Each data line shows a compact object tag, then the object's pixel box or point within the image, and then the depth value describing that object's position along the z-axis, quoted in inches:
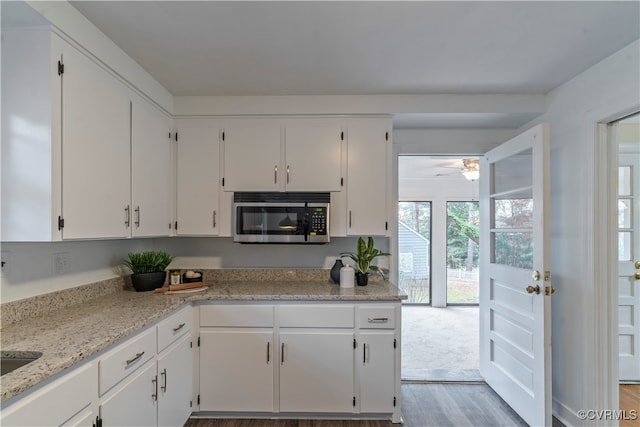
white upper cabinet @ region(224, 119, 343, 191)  102.9
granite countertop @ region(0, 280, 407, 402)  44.6
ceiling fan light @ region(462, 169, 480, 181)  166.6
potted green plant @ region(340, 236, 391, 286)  103.1
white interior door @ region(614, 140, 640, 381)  114.8
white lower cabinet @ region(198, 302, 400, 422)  88.9
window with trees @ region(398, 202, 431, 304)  235.5
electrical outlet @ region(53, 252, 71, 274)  72.1
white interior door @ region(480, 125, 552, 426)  81.5
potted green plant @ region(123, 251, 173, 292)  91.2
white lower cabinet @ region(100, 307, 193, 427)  57.0
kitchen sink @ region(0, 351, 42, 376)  47.7
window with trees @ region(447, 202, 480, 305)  235.1
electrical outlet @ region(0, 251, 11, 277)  60.4
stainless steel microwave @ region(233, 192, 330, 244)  99.9
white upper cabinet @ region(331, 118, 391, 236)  102.9
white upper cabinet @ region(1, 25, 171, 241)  56.9
